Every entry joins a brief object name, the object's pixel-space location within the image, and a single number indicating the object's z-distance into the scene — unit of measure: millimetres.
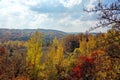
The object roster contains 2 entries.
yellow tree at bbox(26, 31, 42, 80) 24968
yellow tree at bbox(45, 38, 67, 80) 27208
